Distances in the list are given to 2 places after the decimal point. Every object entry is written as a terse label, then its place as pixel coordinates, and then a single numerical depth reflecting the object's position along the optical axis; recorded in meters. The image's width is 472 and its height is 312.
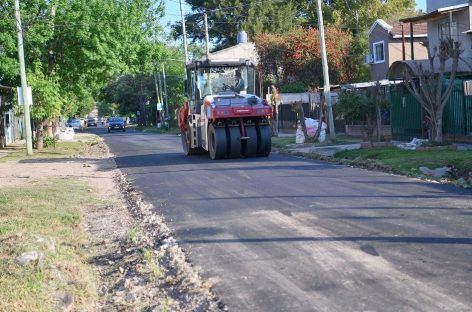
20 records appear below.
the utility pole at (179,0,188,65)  47.03
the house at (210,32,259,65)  60.97
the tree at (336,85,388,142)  23.06
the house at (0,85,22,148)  35.78
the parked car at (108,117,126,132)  76.06
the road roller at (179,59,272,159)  22.06
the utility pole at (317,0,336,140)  28.01
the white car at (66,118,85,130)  88.72
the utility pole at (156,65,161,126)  77.11
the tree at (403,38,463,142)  21.25
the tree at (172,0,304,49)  67.00
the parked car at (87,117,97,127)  123.31
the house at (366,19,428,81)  43.81
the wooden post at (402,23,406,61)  37.74
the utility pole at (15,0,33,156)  28.33
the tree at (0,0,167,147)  30.20
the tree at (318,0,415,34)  61.50
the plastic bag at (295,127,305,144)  29.55
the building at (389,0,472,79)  29.77
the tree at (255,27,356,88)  50.88
